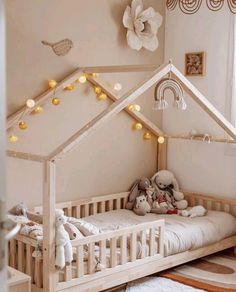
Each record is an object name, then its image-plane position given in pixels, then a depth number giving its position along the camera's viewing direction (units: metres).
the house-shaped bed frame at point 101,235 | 2.92
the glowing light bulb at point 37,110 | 3.72
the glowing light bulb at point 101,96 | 4.18
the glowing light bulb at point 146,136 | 4.59
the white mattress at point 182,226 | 3.69
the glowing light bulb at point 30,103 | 3.50
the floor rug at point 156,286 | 3.45
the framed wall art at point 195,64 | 4.39
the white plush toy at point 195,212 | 4.13
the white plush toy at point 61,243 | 2.92
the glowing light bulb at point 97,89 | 4.14
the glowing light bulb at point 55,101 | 3.82
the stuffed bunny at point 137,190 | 4.33
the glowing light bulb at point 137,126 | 4.47
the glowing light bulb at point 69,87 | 3.92
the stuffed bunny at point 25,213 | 3.41
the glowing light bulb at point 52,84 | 3.79
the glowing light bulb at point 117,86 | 4.16
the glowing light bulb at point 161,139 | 4.58
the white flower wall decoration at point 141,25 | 4.22
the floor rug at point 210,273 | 3.54
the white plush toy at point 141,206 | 4.14
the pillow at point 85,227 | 3.24
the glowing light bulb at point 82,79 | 3.94
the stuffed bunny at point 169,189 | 4.36
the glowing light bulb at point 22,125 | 3.63
